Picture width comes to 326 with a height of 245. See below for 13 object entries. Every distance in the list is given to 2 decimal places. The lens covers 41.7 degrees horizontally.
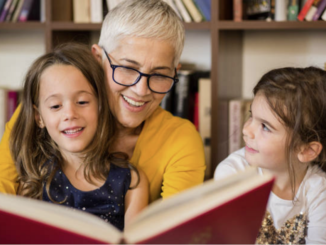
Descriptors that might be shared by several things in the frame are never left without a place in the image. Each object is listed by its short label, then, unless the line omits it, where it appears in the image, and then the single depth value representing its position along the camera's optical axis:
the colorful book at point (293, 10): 1.78
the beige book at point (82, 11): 1.98
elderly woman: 1.31
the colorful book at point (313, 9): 1.75
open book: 0.62
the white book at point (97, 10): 1.95
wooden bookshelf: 1.79
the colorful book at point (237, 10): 1.84
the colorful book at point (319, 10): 1.74
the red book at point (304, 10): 1.75
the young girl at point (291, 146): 1.26
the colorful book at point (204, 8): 1.85
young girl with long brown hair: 1.24
